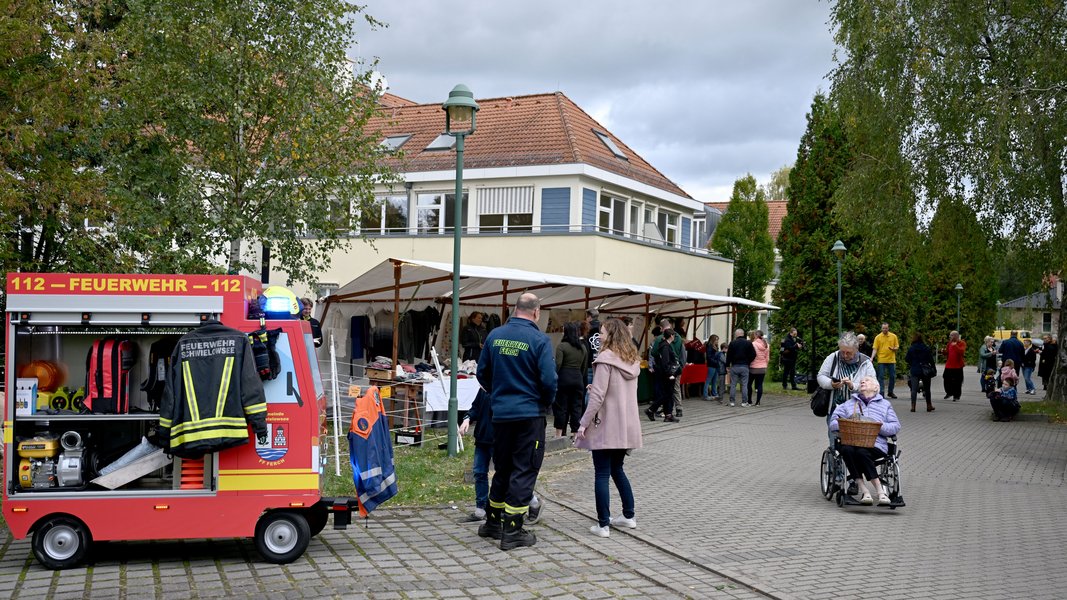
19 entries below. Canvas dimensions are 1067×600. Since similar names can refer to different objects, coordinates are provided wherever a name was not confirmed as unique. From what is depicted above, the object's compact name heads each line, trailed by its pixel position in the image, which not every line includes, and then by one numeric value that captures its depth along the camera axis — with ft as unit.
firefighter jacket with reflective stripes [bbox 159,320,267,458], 22.34
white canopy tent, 51.29
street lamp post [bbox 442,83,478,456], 40.93
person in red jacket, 79.56
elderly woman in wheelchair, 32.07
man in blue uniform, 25.50
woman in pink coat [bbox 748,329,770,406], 74.90
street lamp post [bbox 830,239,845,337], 91.77
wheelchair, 32.48
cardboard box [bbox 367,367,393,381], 49.26
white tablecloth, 47.60
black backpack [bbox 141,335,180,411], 24.16
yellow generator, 22.85
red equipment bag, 23.41
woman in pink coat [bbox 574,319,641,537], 26.99
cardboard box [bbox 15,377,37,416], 23.08
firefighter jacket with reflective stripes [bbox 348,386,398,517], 25.27
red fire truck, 22.75
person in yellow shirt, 74.84
